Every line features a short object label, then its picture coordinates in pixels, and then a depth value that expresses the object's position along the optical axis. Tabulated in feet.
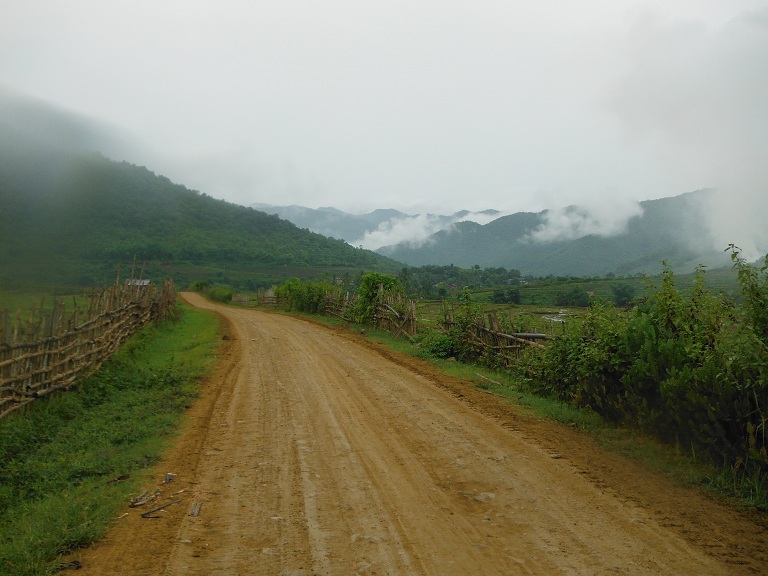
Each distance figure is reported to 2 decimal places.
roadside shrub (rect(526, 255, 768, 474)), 17.83
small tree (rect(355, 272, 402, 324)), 73.31
